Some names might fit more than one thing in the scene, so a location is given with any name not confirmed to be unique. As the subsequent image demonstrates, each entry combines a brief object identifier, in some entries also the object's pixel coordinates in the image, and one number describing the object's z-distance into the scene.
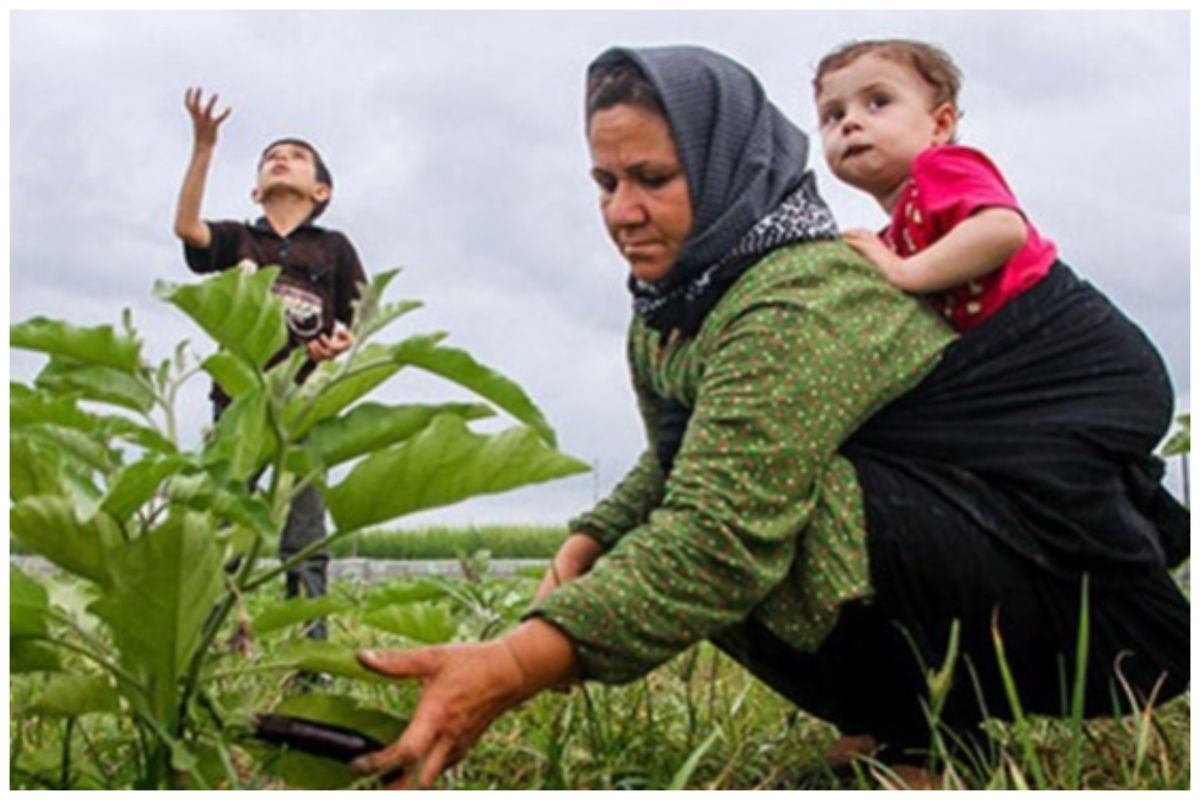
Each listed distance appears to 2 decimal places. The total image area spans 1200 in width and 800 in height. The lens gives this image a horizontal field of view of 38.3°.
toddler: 1.92
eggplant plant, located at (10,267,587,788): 1.42
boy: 4.20
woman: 1.65
